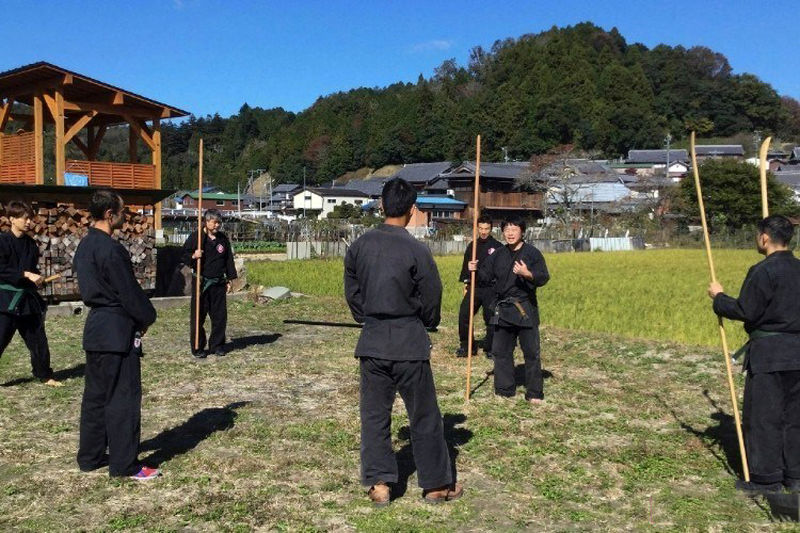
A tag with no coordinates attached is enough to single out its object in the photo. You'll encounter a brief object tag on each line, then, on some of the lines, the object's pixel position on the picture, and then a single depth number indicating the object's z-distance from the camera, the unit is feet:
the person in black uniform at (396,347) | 14.10
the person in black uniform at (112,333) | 15.23
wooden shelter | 57.57
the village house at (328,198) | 238.07
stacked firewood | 46.47
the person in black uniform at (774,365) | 14.80
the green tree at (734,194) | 142.92
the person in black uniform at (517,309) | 22.74
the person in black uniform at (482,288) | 29.94
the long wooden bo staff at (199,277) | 28.89
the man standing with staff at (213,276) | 30.01
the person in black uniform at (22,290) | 23.00
